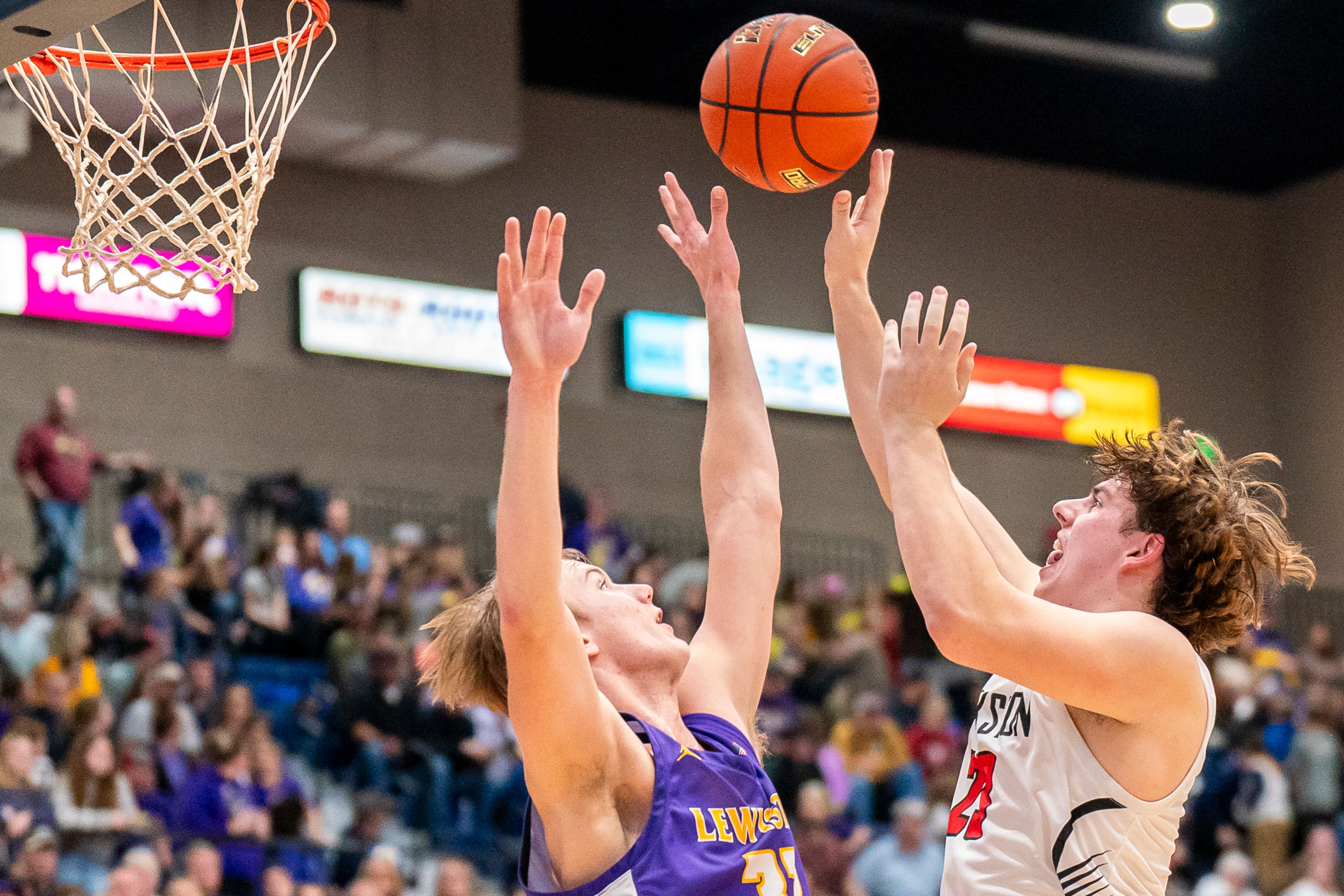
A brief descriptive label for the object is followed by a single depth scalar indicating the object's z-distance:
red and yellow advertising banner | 17.66
